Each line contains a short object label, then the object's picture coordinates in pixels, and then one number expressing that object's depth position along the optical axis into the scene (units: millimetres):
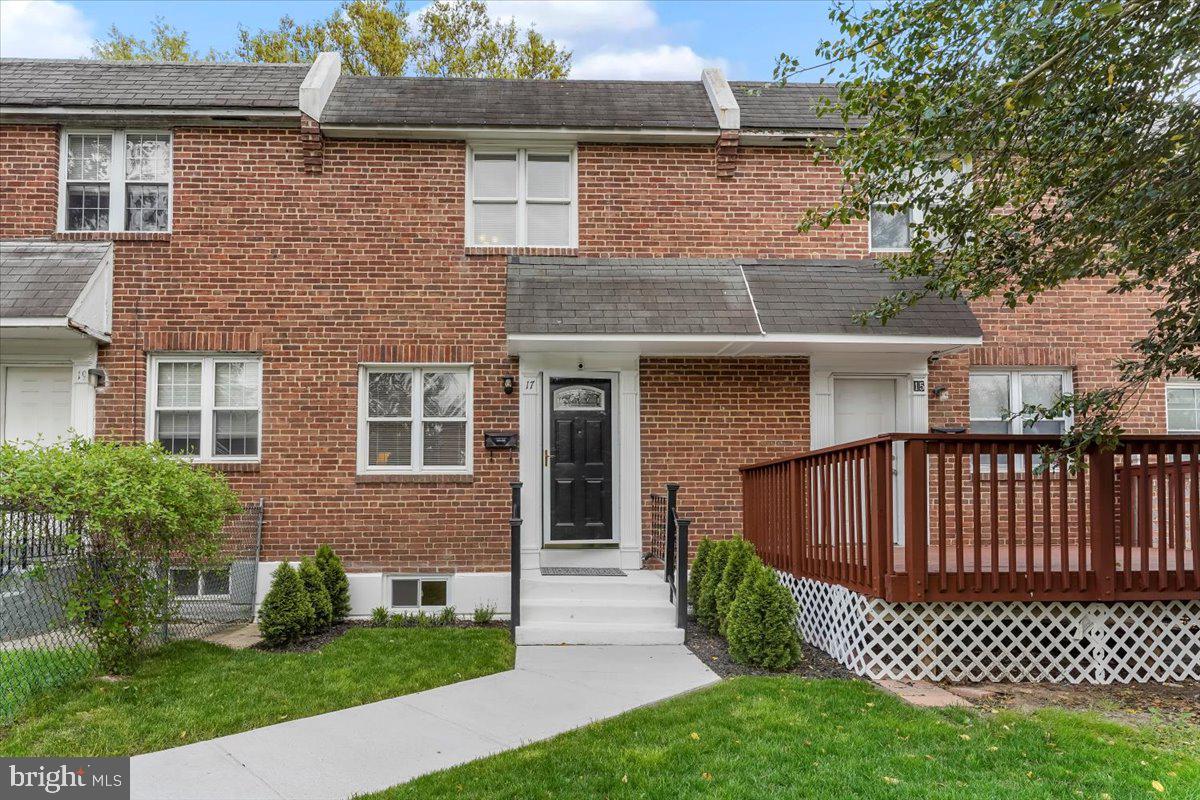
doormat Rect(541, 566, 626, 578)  8633
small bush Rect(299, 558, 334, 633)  7977
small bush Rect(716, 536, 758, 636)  7428
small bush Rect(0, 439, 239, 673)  5766
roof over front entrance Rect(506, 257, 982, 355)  8250
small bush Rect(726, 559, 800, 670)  6402
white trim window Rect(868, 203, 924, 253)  9724
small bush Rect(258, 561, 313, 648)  7406
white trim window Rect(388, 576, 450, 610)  8969
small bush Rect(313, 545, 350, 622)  8450
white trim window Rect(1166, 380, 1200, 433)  9578
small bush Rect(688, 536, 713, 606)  8297
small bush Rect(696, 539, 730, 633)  7883
